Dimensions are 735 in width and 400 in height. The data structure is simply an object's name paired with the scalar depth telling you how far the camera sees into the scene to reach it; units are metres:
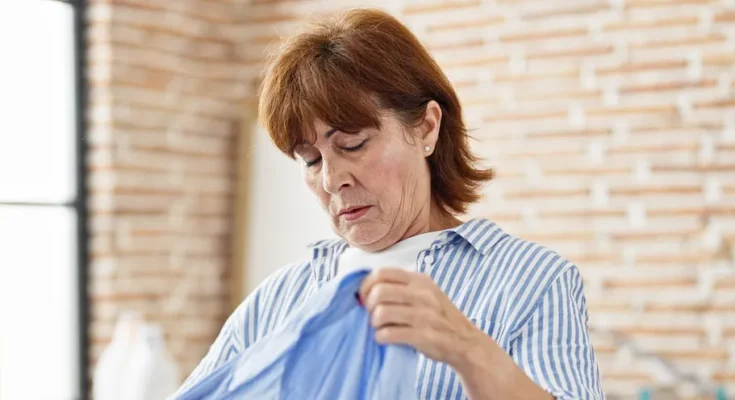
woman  1.55
